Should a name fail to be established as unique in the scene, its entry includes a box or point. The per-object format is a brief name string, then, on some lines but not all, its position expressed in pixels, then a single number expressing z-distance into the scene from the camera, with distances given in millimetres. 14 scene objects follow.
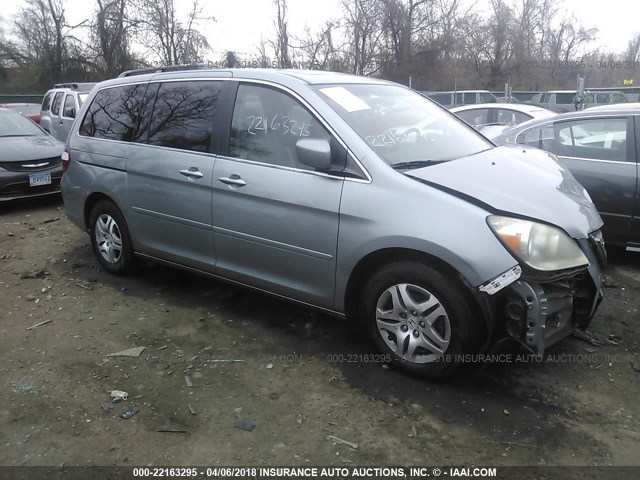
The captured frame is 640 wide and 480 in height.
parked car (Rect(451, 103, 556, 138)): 8906
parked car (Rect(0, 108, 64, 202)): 7324
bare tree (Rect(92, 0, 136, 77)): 32094
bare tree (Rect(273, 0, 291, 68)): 29875
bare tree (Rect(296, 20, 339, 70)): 31922
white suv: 12219
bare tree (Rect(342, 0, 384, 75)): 34656
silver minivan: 2789
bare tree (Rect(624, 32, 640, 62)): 59306
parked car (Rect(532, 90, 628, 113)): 16192
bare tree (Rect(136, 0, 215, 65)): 31484
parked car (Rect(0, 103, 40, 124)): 15500
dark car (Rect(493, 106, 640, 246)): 4754
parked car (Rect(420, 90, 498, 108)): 18875
